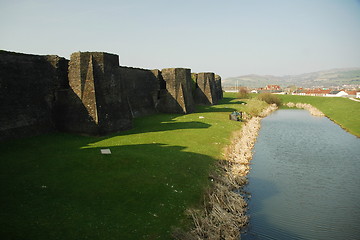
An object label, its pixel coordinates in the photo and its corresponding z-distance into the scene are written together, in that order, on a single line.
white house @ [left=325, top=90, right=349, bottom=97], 114.05
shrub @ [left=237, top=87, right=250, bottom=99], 86.56
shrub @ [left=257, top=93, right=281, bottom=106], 74.81
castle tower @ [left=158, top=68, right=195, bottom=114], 41.59
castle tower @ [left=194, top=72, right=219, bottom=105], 59.94
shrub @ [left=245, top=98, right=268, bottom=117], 50.03
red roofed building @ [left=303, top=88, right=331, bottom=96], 122.88
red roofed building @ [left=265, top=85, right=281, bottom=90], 167.48
